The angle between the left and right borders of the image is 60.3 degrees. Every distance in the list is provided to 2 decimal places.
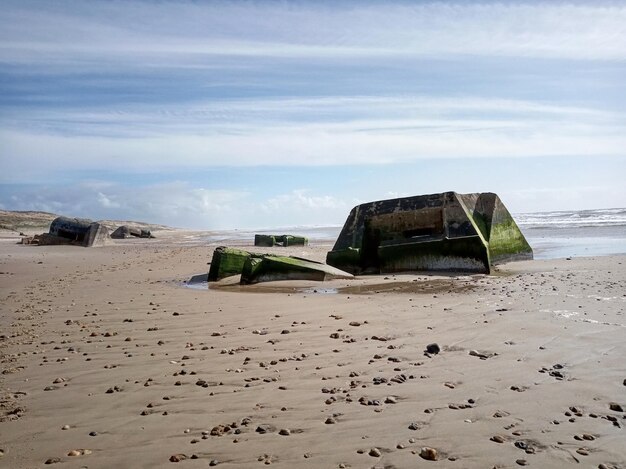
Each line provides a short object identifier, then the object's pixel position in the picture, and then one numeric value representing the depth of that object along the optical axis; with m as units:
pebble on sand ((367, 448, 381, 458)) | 2.96
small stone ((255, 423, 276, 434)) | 3.33
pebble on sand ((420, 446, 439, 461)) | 2.90
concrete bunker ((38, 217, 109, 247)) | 25.33
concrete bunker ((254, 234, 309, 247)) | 26.47
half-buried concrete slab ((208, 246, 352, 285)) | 10.91
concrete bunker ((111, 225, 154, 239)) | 37.75
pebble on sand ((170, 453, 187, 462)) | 2.98
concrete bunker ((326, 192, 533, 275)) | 11.84
